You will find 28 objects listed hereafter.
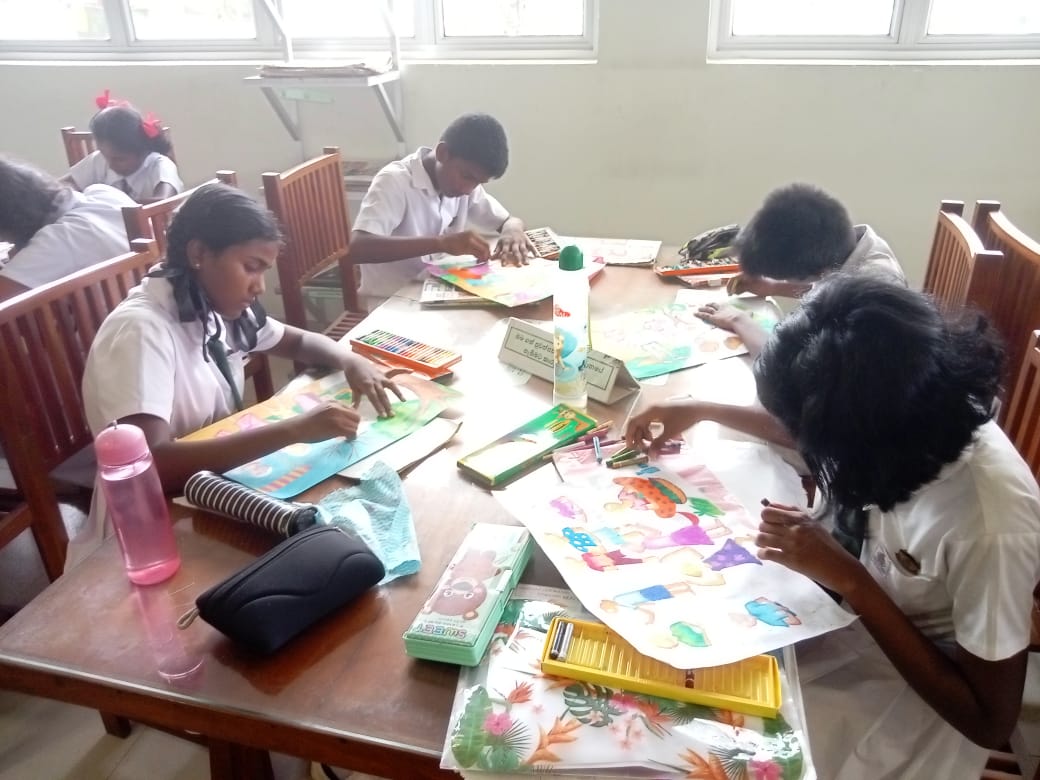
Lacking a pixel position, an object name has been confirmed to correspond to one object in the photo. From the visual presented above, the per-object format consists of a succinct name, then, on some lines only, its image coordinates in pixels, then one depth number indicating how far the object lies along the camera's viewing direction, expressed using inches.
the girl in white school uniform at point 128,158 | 98.3
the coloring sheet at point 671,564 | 28.2
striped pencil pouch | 33.6
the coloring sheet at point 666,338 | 52.2
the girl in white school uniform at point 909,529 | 29.1
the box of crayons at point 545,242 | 73.0
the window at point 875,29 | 96.4
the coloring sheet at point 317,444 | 39.2
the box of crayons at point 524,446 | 39.4
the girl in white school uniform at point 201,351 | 41.1
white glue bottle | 43.2
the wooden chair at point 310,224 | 77.7
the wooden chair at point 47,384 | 49.6
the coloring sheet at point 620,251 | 72.5
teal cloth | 32.8
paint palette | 25.4
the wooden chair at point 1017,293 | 53.2
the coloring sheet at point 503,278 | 63.3
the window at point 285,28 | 107.3
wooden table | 25.7
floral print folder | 23.6
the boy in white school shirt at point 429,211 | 72.8
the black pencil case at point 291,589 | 27.5
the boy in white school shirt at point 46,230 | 74.3
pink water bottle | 30.0
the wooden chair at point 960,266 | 51.4
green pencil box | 27.6
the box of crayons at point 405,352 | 51.6
